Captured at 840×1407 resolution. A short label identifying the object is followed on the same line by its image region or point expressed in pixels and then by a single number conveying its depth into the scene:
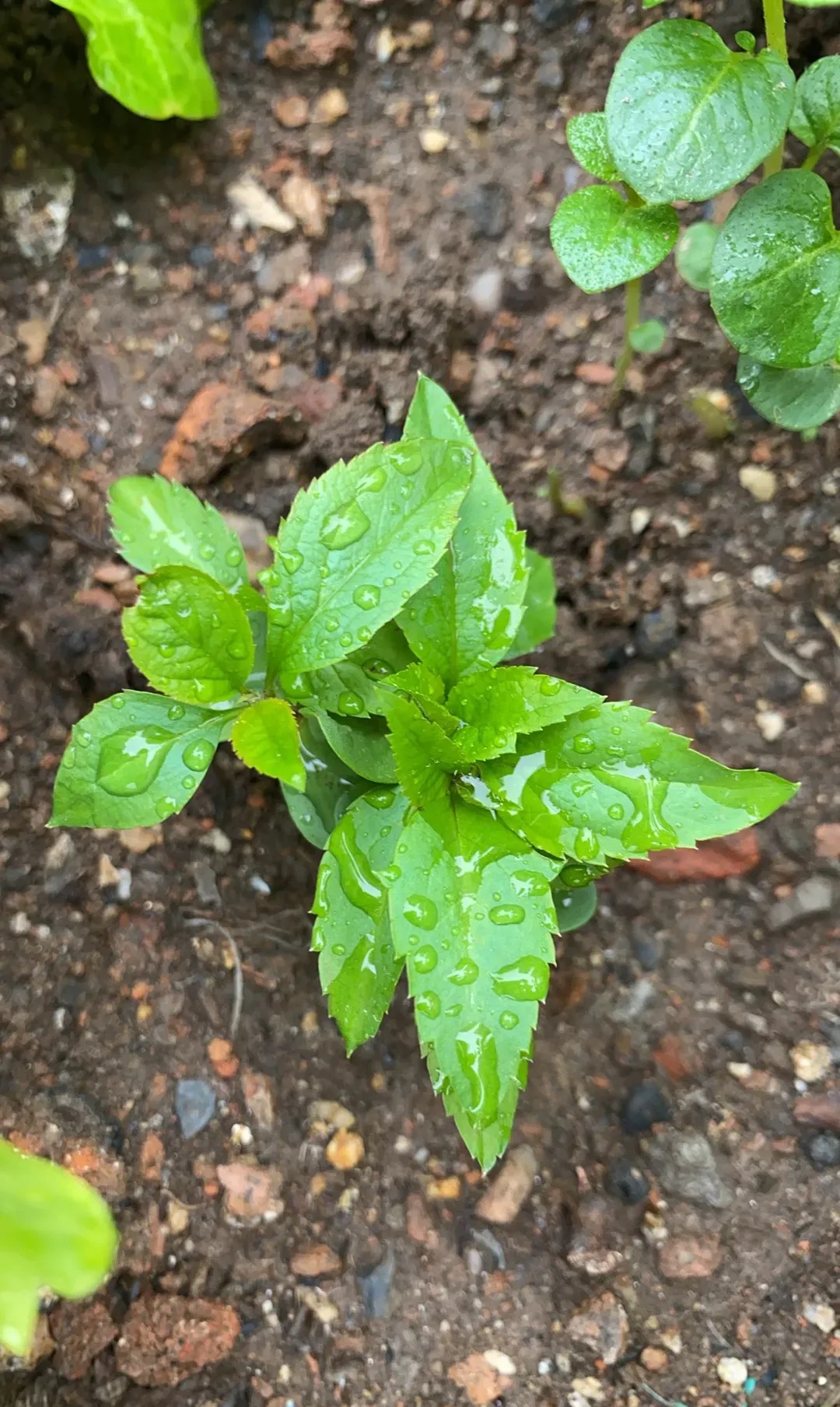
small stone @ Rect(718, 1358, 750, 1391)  0.18
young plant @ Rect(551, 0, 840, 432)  0.15
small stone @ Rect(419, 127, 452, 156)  0.23
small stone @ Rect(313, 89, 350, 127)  0.23
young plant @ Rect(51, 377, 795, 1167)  0.16
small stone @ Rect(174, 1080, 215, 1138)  0.19
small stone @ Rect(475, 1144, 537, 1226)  0.19
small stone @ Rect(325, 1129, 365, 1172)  0.19
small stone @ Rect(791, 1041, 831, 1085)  0.20
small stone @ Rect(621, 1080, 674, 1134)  0.20
